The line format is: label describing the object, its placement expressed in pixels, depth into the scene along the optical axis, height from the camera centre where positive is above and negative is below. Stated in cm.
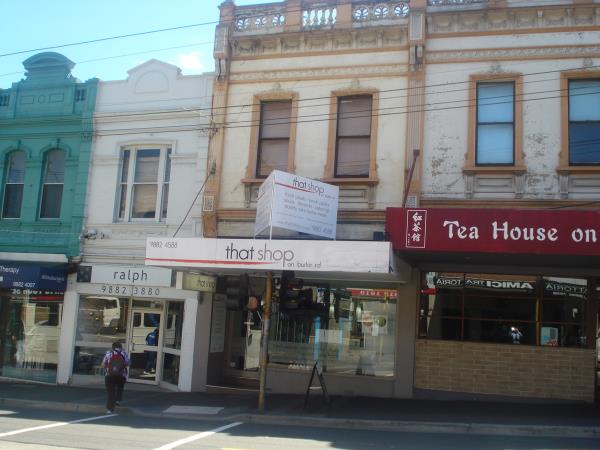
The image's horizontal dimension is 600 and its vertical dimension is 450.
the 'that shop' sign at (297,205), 1241 +224
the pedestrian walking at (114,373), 1319 -136
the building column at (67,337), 1661 -87
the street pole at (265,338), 1285 -44
